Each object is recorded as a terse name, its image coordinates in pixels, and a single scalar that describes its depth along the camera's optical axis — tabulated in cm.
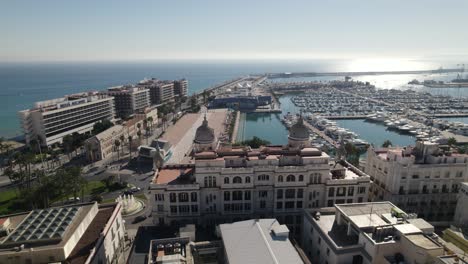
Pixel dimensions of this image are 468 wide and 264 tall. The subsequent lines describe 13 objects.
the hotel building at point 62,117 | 12681
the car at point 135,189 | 8655
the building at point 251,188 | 6184
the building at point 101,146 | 11225
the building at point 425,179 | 6712
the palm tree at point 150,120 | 15081
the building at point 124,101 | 18862
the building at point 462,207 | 5838
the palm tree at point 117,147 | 10925
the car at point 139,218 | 7031
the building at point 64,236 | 4209
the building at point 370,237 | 4098
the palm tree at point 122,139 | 12219
